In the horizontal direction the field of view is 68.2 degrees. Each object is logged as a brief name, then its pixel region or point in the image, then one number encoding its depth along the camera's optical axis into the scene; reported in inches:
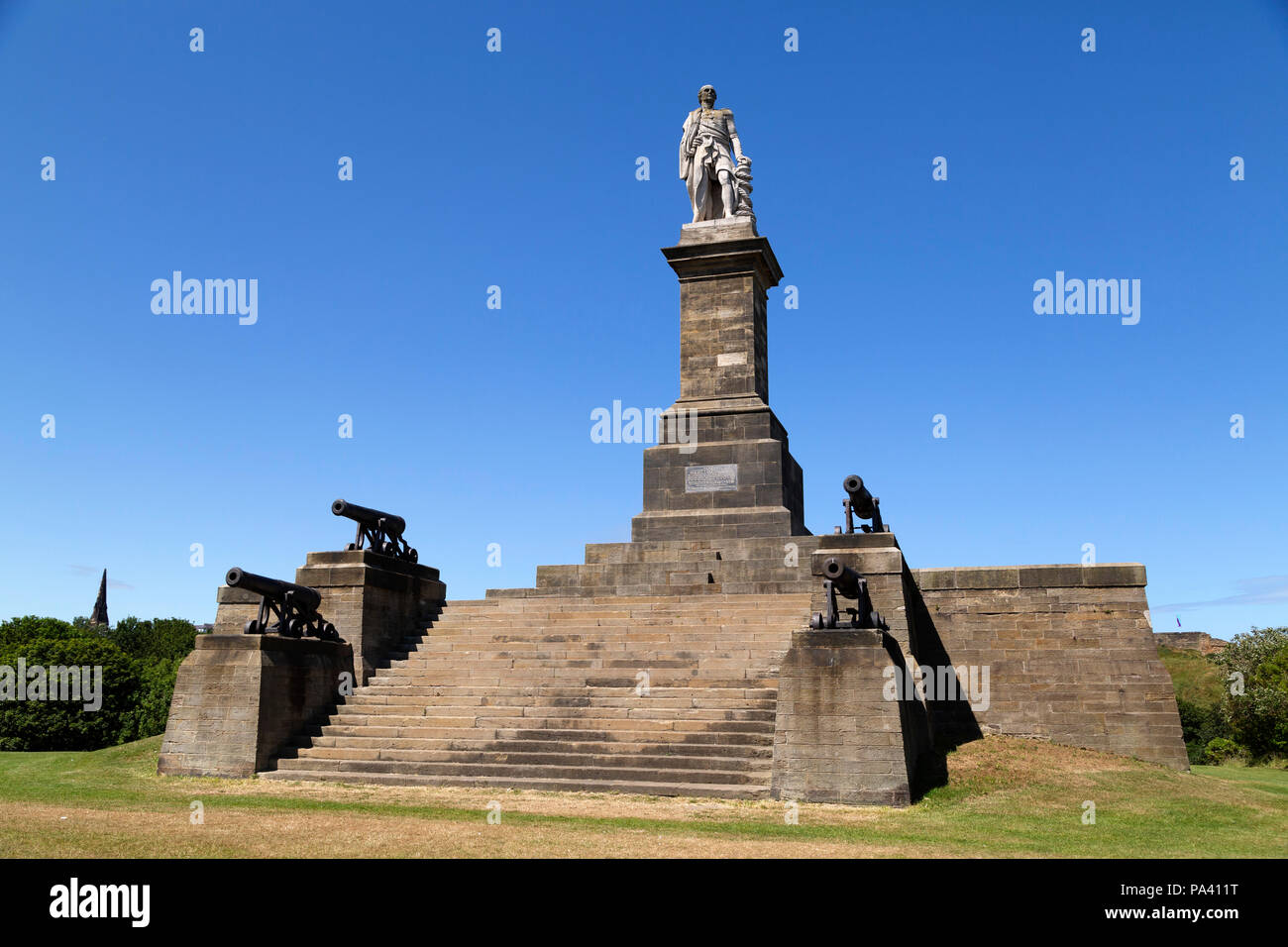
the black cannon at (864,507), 642.8
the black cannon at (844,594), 520.1
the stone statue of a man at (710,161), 946.1
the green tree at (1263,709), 1069.8
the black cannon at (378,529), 740.0
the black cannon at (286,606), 596.0
